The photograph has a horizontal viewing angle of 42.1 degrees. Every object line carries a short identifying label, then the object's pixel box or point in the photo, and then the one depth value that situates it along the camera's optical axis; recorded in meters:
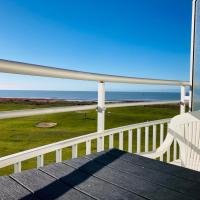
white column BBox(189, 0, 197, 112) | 3.70
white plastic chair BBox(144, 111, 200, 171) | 2.03
